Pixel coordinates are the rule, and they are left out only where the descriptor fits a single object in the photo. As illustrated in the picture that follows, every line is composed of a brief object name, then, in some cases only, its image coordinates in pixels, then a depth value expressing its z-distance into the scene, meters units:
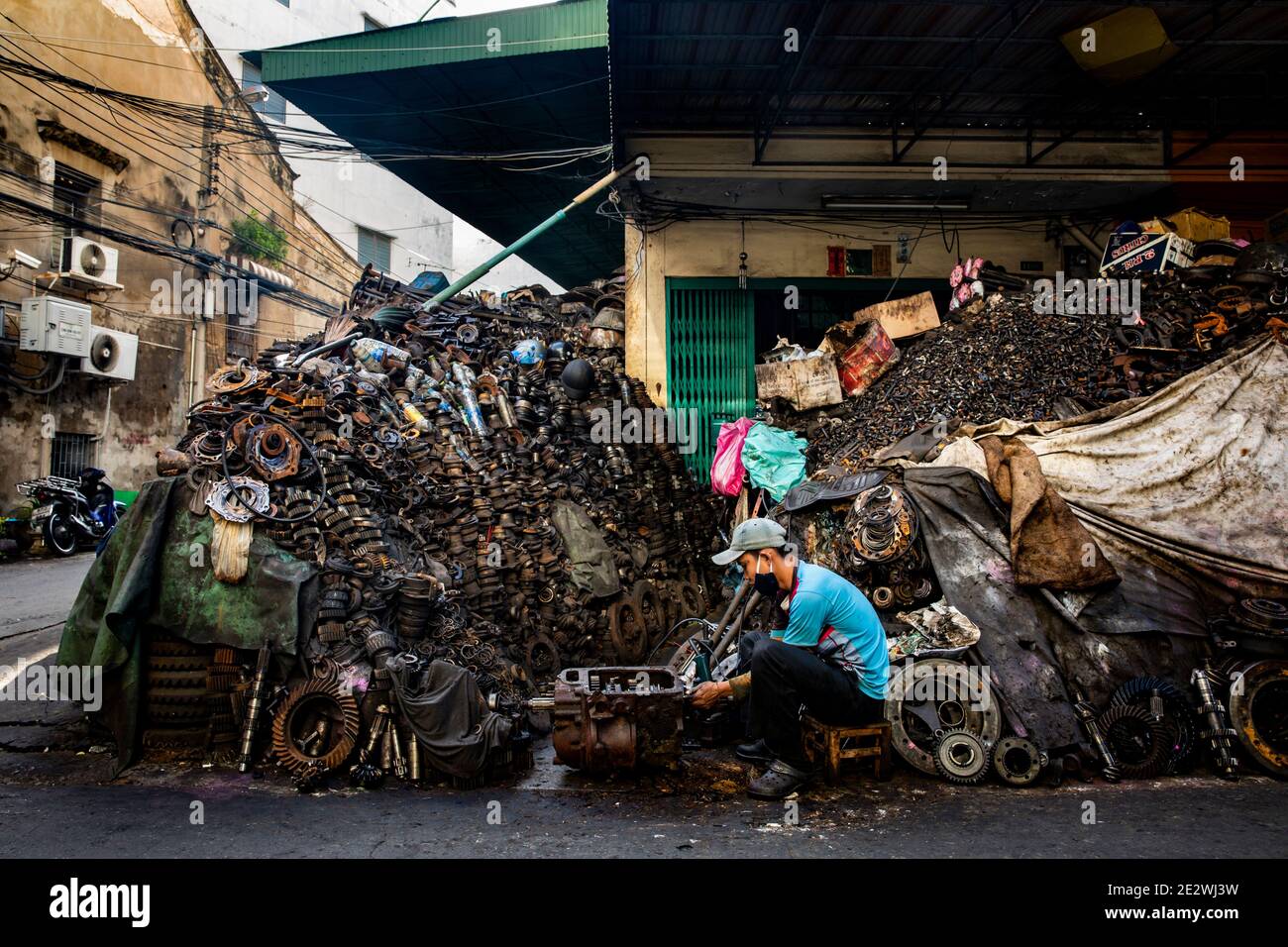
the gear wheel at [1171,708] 4.73
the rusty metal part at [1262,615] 4.92
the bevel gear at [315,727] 4.75
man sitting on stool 4.38
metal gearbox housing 4.60
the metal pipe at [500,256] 10.85
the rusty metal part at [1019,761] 4.60
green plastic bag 8.33
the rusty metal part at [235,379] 6.94
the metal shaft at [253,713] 4.86
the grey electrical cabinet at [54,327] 14.90
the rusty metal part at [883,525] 5.68
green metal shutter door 10.52
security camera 14.91
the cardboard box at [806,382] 9.49
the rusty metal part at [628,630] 7.46
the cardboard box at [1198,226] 9.46
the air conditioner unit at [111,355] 16.12
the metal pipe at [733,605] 6.39
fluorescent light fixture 10.59
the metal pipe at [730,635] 6.30
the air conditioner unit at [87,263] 15.67
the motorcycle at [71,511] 13.92
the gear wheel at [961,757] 4.61
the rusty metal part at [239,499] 5.41
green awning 10.48
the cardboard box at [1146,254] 8.62
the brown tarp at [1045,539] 5.40
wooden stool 4.54
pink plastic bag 8.70
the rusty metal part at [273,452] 5.86
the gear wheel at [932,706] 4.76
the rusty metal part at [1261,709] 4.75
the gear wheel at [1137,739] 4.70
